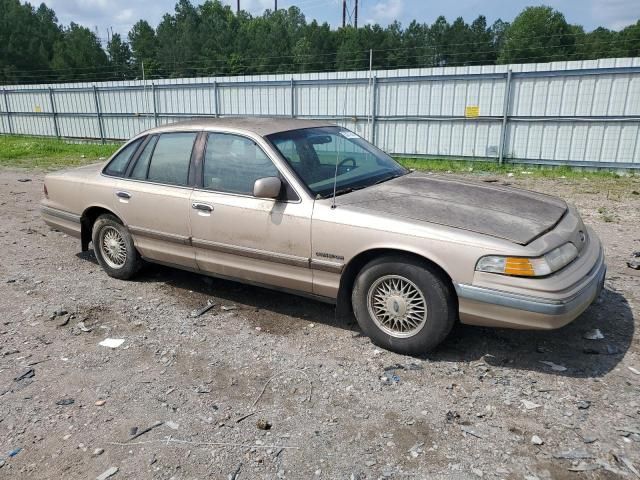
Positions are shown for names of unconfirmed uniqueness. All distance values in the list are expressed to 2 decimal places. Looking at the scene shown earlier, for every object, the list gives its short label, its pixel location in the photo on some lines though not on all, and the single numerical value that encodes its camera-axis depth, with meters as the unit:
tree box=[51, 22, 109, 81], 53.25
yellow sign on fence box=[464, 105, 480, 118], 13.64
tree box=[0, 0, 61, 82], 54.12
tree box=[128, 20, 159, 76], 55.09
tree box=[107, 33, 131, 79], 52.72
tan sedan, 3.30
